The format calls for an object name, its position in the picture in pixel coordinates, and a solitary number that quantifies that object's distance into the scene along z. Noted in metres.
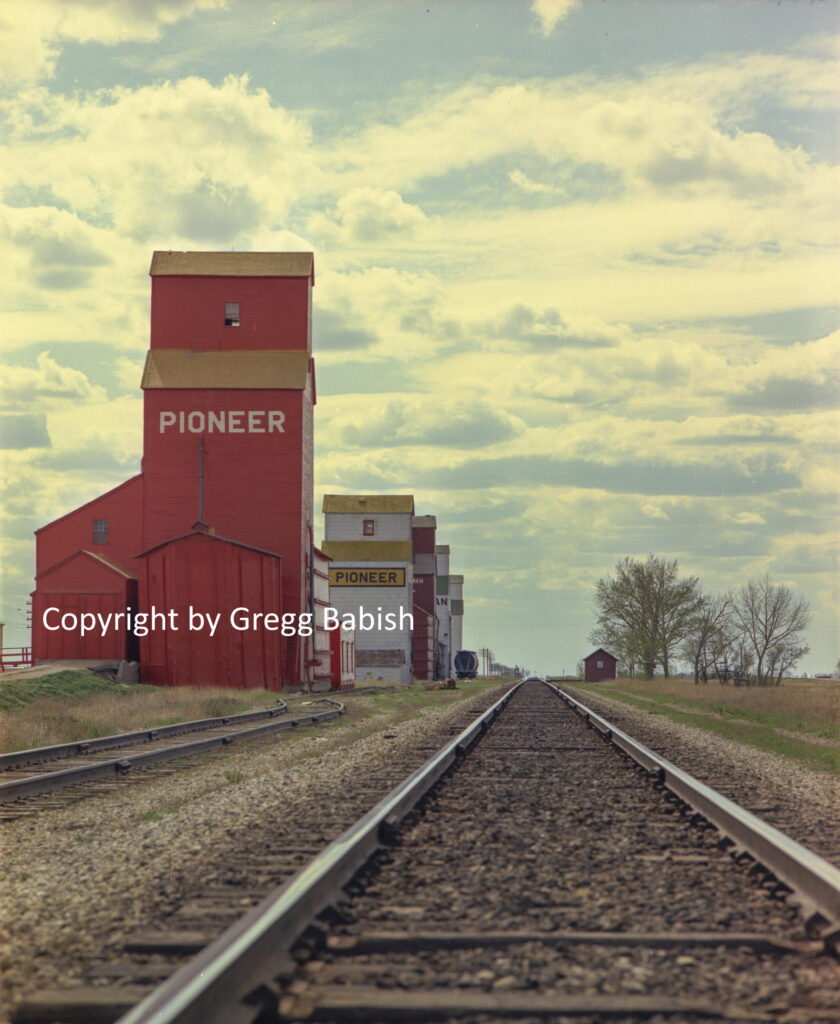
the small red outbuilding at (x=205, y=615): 34.81
